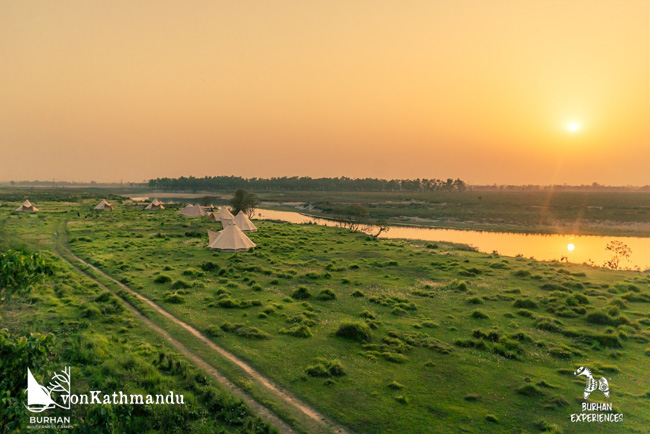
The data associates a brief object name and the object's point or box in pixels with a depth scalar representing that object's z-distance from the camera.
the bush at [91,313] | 19.52
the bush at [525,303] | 25.14
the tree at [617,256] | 45.41
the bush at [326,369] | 14.64
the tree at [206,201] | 109.50
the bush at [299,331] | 18.72
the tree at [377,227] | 80.25
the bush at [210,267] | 33.56
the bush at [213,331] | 18.23
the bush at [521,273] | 34.88
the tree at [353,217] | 83.50
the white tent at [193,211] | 83.94
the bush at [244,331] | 18.28
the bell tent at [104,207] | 90.50
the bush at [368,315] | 21.91
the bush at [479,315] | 22.64
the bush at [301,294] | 25.75
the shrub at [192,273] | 30.83
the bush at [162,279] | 27.97
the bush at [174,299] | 23.27
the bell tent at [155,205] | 101.60
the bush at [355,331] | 18.47
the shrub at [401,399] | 12.93
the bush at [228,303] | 22.91
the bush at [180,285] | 26.75
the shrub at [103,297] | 22.45
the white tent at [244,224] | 60.69
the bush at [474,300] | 25.88
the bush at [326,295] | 25.55
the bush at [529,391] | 13.82
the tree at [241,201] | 81.75
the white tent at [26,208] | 77.81
